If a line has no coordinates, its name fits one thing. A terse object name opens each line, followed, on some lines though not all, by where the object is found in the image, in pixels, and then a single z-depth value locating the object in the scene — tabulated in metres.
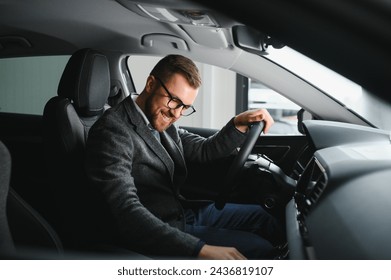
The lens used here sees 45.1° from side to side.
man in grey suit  1.05
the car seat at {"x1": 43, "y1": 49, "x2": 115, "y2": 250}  1.20
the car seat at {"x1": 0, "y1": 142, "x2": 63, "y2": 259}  0.99
